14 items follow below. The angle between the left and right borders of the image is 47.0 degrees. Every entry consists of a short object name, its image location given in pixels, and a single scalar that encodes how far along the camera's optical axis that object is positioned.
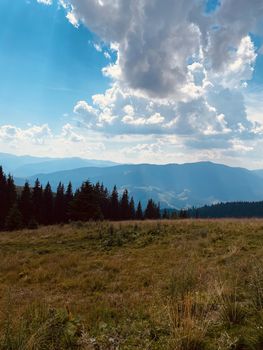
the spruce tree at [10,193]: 55.67
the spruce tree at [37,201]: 58.26
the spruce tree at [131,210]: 76.12
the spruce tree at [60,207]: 61.91
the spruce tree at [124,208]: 73.06
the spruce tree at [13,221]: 41.41
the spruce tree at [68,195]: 62.24
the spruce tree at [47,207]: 61.41
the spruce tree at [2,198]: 54.41
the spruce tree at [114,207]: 71.62
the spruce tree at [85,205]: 42.67
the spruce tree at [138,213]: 79.25
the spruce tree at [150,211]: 77.50
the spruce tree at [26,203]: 55.79
